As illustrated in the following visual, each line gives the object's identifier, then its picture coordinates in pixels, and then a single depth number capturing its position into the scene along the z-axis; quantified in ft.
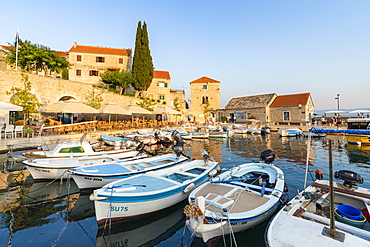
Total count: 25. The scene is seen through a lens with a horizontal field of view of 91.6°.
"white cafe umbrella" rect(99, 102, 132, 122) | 58.57
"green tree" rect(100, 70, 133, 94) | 98.43
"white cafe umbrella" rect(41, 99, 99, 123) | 48.68
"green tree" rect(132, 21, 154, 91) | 110.52
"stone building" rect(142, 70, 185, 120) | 128.53
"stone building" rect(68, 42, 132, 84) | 109.09
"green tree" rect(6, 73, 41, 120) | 55.83
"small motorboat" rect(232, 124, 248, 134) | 96.12
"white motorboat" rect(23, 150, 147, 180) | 24.41
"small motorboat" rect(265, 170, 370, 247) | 9.98
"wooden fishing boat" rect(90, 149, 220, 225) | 15.28
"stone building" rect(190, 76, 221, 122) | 147.95
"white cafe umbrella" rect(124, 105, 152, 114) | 67.30
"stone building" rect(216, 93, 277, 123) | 119.24
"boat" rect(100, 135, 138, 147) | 45.39
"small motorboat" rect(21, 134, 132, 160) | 27.40
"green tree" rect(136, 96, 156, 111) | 102.78
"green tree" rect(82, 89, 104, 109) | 78.17
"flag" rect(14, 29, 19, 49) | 64.98
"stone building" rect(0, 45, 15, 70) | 96.37
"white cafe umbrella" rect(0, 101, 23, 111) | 35.63
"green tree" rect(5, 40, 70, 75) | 74.18
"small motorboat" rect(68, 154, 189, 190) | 20.99
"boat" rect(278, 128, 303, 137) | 80.89
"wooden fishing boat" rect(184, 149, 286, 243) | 12.39
